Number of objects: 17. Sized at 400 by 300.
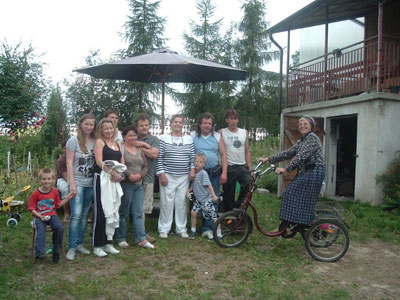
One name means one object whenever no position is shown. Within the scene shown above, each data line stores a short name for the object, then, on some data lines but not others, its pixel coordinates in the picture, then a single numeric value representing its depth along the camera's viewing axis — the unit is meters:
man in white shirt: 5.28
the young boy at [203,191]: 5.19
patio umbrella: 6.08
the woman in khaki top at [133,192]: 4.77
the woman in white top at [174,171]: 5.21
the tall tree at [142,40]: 19.03
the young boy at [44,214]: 4.06
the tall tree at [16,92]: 15.34
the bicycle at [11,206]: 5.77
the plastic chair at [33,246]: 4.14
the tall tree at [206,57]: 20.86
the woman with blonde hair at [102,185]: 4.30
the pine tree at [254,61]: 21.25
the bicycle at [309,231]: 4.52
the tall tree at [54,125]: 11.20
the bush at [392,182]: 7.28
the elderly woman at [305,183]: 4.53
